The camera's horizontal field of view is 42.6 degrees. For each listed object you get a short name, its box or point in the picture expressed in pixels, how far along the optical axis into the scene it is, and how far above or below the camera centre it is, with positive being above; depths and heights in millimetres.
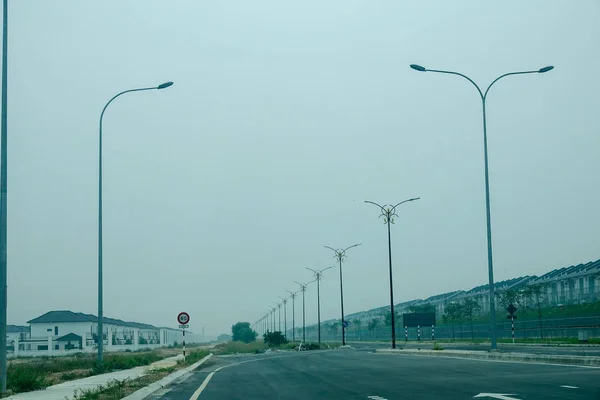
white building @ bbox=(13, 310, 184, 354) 115500 -4208
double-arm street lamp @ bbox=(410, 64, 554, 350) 32500 +4691
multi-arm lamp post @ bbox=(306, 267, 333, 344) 103938 +839
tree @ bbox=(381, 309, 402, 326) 129050 -3502
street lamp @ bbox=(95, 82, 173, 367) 32000 +2958
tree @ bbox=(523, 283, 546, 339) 82262 +582
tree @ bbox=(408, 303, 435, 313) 126500 -1476
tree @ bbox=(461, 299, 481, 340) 95188 -1230
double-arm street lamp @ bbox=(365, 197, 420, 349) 58188 +4842
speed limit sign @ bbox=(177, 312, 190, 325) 41975 -709
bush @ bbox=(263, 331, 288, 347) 120481 -5646
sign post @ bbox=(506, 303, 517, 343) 56606 -946
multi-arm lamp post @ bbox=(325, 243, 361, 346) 84875 +4340
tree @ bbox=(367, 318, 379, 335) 140375 -4650
